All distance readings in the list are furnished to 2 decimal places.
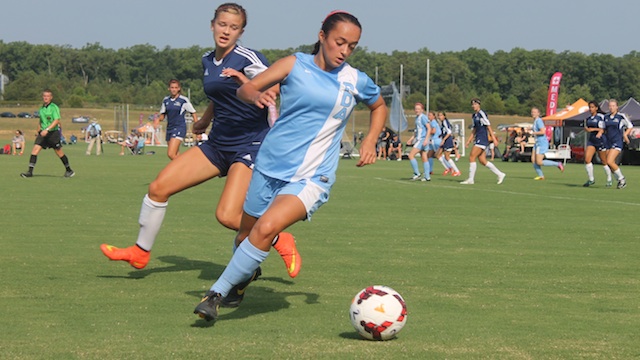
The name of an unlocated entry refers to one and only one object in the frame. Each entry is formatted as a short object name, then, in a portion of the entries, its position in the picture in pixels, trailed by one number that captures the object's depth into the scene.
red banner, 59.34
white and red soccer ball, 6.14
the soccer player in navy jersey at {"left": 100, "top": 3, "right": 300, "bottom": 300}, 8.44
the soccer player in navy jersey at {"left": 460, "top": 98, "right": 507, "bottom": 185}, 26.80
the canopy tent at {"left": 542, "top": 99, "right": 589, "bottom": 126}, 53.78
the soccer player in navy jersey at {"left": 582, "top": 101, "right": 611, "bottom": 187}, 25.92
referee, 24.91
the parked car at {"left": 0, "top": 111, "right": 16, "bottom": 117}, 130.09
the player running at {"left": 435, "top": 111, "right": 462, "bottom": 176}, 31.62
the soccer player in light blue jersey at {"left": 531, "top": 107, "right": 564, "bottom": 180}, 29.34
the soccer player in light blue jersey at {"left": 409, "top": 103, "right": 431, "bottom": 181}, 28.42
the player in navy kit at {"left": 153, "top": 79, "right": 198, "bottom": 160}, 20.78
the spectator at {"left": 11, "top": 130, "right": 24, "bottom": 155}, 50.78
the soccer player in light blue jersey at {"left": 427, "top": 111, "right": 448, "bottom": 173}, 29.17
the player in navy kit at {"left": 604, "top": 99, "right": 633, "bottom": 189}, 25.72
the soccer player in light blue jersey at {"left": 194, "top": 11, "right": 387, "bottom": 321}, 6.63
